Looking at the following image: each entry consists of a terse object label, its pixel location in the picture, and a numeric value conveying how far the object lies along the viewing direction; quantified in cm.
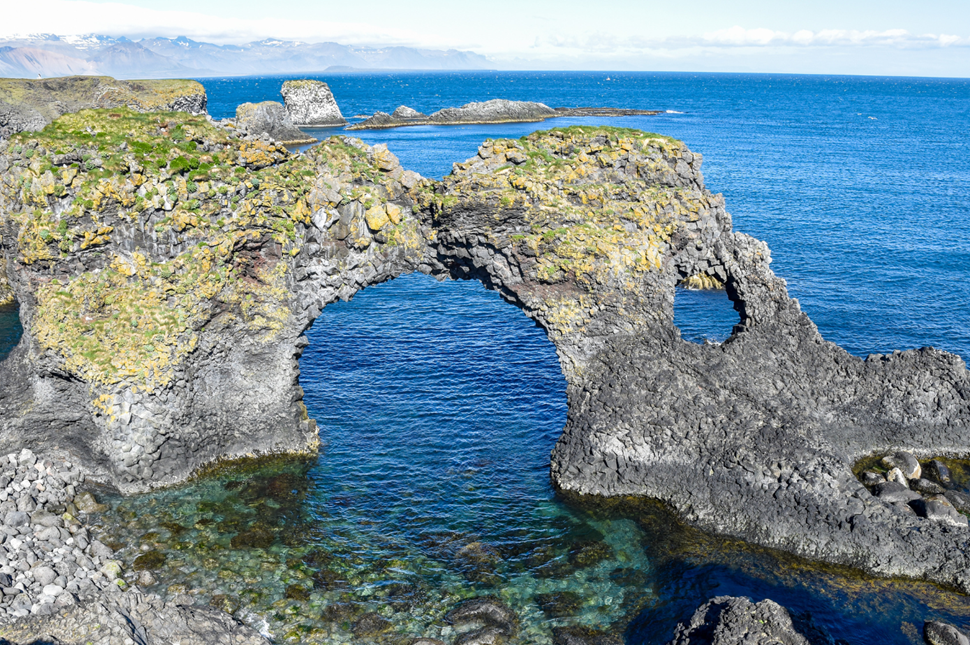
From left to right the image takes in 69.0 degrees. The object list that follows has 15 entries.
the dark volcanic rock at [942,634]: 2019
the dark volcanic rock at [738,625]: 1889
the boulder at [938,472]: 2883
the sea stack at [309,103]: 15188
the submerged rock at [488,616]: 2083
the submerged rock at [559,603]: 2167
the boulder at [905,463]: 2892
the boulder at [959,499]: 2698
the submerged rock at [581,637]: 2047
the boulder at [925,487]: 2795
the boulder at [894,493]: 2672
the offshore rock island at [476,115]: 15900
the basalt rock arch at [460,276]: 2577
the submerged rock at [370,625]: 2059
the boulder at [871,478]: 2838
